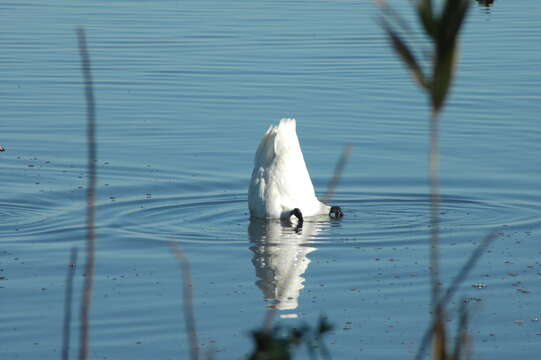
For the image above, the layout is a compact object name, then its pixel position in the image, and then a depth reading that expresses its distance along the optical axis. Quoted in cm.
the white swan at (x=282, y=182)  2270
